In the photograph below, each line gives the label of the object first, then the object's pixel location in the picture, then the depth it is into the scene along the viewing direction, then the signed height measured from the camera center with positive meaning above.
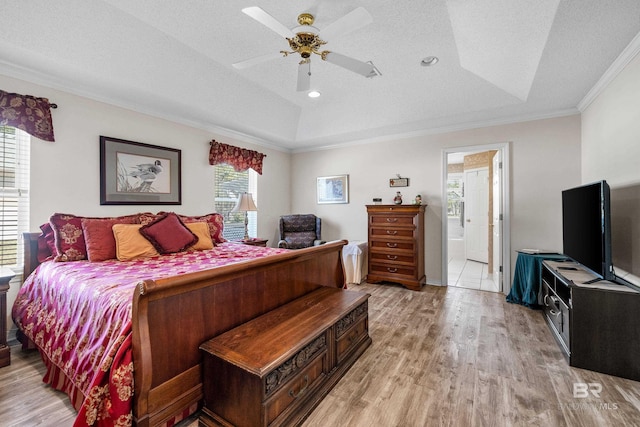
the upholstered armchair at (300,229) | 5.01 -0.29
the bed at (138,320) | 1.27 -0.63
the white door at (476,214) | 5.94 -0.01
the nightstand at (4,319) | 2.08 -0.80
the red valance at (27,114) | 2.39 +0.89
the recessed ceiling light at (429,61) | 2.76 +1.56
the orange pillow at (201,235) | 3.20 -0.26
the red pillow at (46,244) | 2.54 -0.28
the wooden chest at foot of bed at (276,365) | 1.36 -0.84
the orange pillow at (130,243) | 2.58 -0.29
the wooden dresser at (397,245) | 4.07 -0.47
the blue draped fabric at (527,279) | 3.25 -0.78
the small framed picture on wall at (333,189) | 5.14 +0.47
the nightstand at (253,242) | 4.08 -0.43
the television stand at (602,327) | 1.94 -0.83
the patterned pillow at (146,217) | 3.04 -0.04
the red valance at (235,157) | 4.13 +0.91
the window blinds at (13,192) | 2.47 +0.19
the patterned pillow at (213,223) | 3.63 -0.13
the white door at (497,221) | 4.00 -0.10
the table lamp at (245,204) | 4.17 +0.14
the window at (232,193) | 4.39 +0.34
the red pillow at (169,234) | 2.83 -0.22
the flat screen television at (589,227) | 2.06 -0.12
